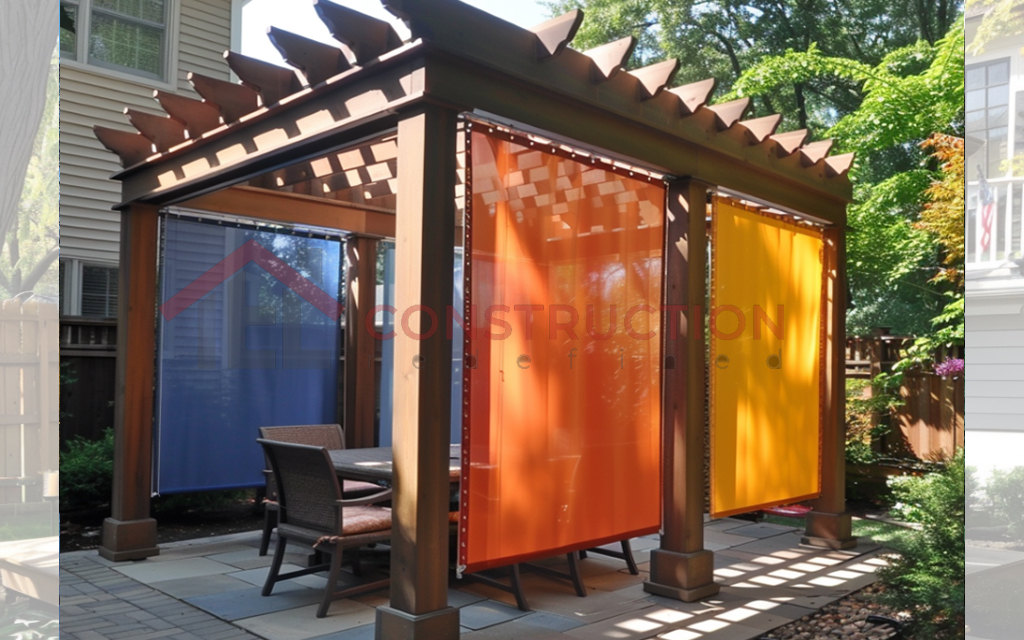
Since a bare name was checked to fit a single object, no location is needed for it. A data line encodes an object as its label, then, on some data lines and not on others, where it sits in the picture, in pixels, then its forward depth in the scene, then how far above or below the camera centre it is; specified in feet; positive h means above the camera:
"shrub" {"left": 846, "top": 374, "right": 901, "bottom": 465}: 27.99 -3.13
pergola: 11.85 +3.11
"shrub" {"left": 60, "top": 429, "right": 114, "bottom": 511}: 22.00 -4.25
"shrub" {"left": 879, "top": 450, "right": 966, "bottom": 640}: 13.67 -4.13
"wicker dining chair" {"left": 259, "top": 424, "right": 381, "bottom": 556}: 18.19 -2.89
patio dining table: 15.74 -2.95
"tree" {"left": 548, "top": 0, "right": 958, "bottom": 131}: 46.93 +18.19
